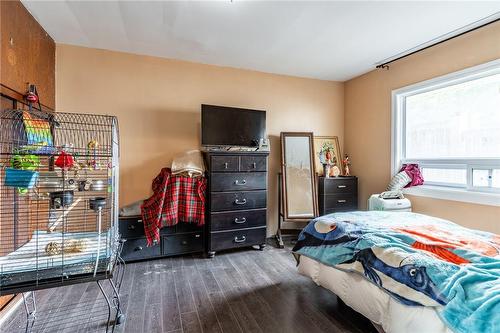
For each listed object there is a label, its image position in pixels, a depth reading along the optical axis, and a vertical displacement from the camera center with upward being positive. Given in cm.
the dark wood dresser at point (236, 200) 283 -41
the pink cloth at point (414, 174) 293 -11
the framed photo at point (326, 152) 382 +23
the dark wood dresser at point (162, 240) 264 -86
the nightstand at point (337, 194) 348 -42
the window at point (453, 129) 234 +42
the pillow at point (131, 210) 273 -50
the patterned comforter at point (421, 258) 98 -51
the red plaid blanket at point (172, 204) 262 -42
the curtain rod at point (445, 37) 221 +137
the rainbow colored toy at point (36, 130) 176 +29
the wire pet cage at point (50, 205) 127 -24
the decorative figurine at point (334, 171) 366 -7
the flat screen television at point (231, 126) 298 +54
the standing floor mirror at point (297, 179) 340 -19
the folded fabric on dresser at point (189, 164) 281 +3
